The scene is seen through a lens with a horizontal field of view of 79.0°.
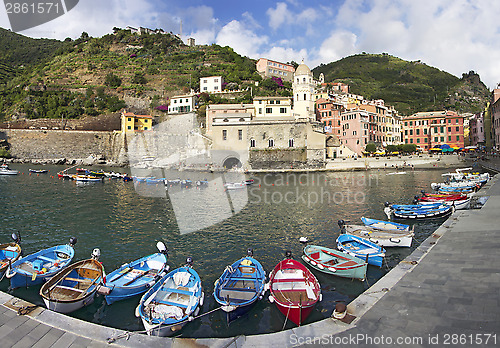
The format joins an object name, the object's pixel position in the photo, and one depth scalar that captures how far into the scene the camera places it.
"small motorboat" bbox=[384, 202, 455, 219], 19.11
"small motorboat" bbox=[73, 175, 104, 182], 38.28
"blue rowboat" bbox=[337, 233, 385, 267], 12.31
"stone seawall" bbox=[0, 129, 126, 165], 63.25
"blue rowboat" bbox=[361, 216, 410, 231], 15.86
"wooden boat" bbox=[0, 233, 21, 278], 11.94
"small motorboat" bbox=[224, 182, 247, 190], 35.03
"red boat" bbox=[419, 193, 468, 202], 22.35
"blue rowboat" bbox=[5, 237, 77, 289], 10.55
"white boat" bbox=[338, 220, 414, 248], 14.24
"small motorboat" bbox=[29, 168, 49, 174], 45.16
